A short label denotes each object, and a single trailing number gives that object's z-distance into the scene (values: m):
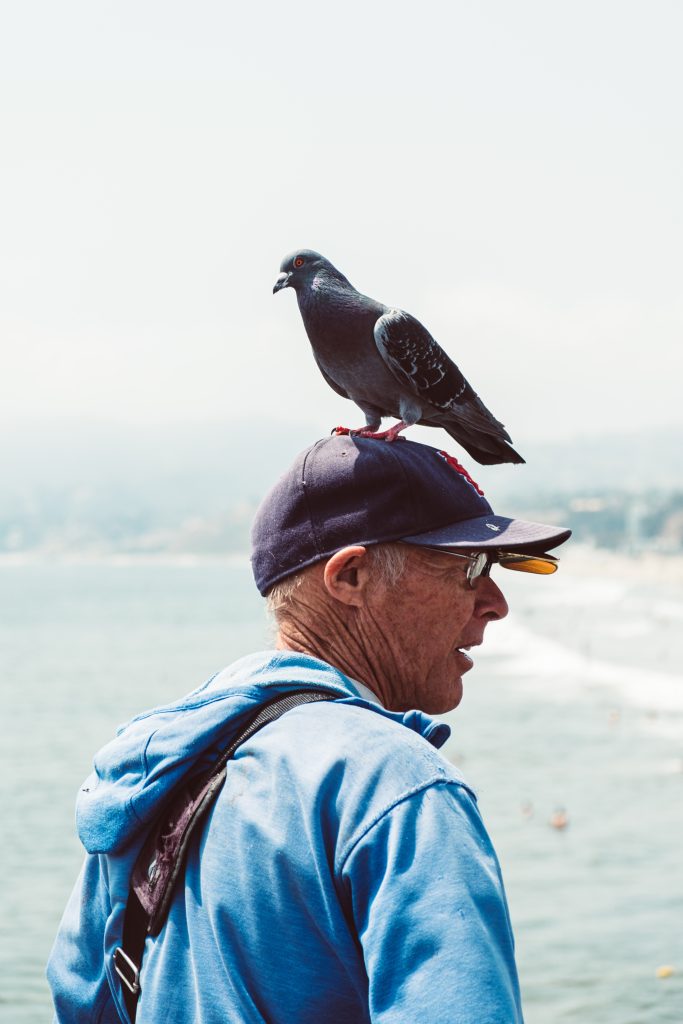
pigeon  2.22
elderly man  1.71
